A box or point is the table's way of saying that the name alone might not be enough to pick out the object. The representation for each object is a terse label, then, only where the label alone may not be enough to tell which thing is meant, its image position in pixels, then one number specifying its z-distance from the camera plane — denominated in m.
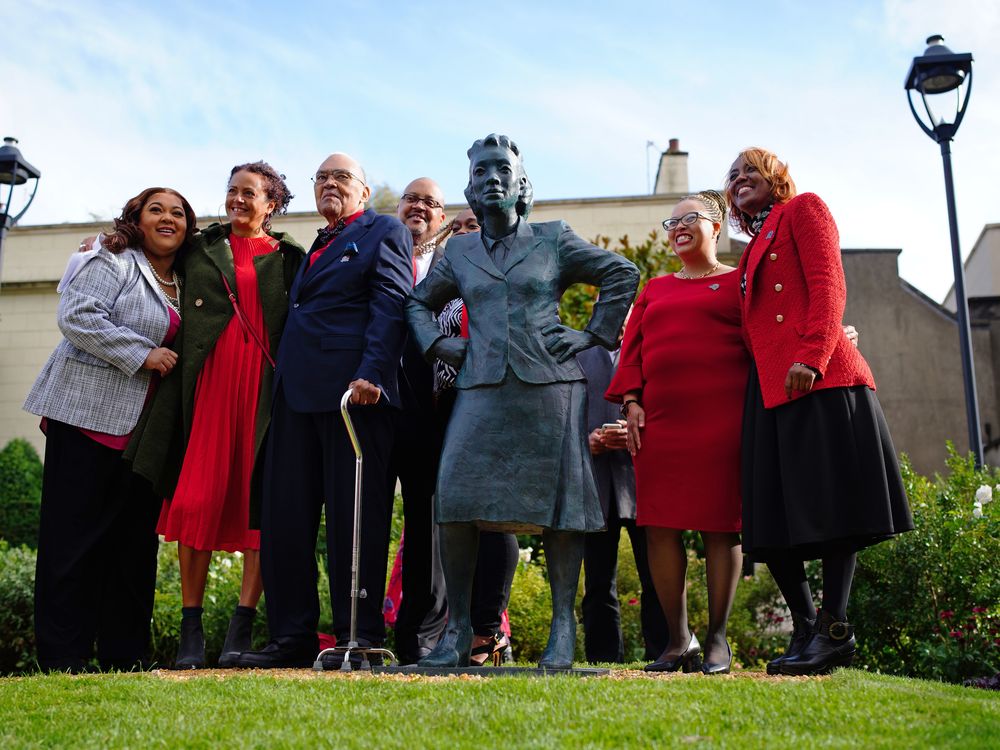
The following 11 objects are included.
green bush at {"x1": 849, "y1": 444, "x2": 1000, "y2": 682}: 6.89
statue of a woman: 4.80
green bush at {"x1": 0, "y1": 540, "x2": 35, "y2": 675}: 8.95
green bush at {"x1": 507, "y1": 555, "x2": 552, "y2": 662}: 9.04
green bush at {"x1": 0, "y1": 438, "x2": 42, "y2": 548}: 19.06
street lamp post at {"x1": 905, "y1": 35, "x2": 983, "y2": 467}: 9.91
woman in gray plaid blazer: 5.75
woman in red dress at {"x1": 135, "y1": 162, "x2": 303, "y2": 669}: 5.78
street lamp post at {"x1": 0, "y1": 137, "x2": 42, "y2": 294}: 12.12
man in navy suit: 5.43
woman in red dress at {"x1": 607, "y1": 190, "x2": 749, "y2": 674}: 5.17
